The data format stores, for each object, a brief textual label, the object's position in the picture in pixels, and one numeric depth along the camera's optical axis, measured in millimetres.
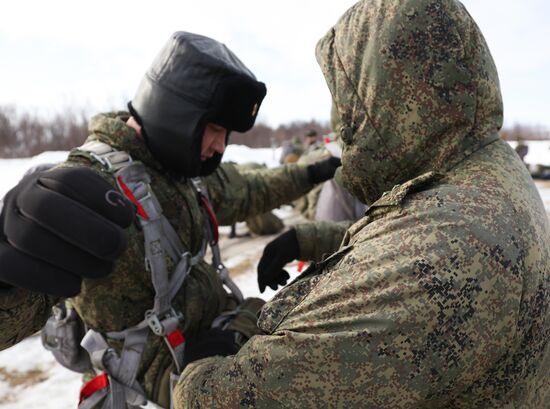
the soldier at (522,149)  13795
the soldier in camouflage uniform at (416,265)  871
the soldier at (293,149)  13662
